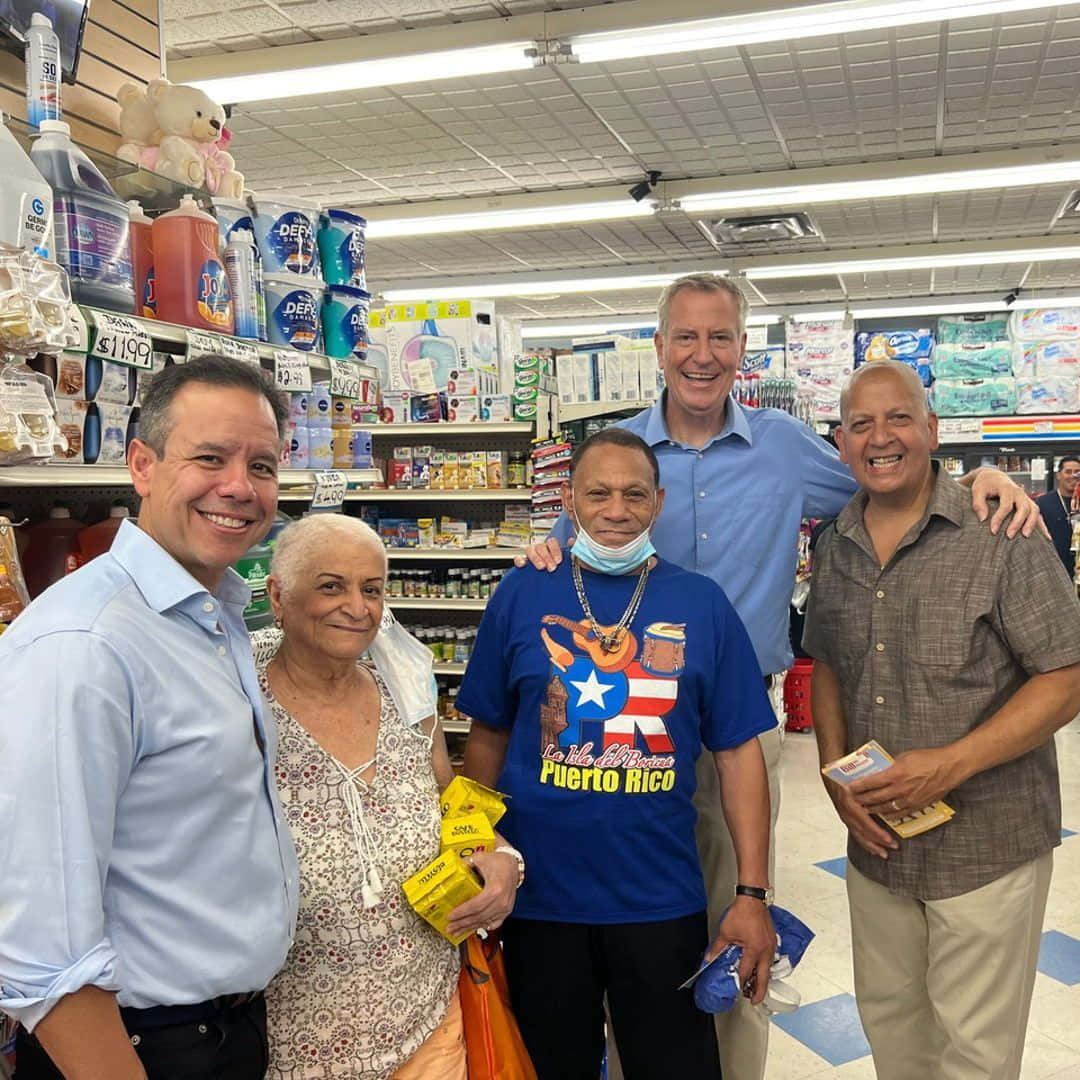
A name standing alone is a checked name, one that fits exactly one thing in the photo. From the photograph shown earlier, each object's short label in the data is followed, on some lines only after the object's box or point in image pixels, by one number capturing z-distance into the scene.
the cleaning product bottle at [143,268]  2.15
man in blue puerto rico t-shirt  2.01
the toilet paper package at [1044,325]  8.58
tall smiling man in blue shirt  2.52
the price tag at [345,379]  2.72
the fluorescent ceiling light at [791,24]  5.18
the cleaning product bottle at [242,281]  2.32
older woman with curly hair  1.72
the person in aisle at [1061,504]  5.99
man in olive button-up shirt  2.15
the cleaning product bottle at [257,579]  2.42
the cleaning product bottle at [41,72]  1.92
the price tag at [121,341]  1.80
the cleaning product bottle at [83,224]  1.85
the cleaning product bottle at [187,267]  2.15
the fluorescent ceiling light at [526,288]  12.72
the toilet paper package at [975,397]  8.82
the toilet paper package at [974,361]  8.84
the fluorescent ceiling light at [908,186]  8.09
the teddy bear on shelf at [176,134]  2.43
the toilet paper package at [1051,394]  8.63
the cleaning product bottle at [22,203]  1.63
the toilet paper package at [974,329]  8.92
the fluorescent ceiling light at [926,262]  11.10
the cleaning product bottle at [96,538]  2.02
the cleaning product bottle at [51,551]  2.04
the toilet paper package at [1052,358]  8.62
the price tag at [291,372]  2.39
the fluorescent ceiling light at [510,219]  9.27
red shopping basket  7.35
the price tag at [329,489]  2.57
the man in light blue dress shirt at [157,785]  1.15
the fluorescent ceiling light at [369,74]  5.89
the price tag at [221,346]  2.09
